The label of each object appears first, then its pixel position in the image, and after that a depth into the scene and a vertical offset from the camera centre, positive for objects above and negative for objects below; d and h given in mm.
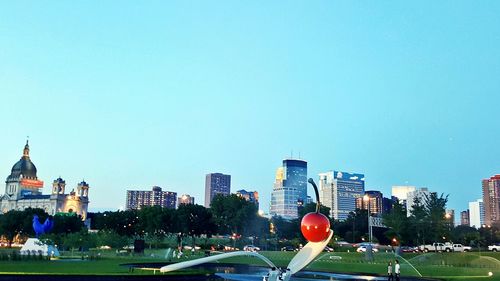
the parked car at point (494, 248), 76975 -2523
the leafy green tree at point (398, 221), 76000 +1247
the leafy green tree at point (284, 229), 118212 -456
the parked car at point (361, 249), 71712 -2957
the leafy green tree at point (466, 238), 97781 -1303
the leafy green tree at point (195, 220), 99562 +862
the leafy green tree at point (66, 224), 117875 -480
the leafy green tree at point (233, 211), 98500 +2772
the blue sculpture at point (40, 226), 75544 -701
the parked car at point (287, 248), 99212 -4191
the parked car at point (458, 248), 79600 -2752
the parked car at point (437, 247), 79362 -2793
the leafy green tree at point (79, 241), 74688 -2766
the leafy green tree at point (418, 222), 73375 +1131
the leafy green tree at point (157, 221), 99688 +628
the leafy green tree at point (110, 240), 77625 -2631
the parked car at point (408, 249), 79312 -3219
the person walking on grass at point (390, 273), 33000 -2845
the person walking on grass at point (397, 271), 32656 -2651
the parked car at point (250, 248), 83512 -3712
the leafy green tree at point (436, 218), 71750 +1722
